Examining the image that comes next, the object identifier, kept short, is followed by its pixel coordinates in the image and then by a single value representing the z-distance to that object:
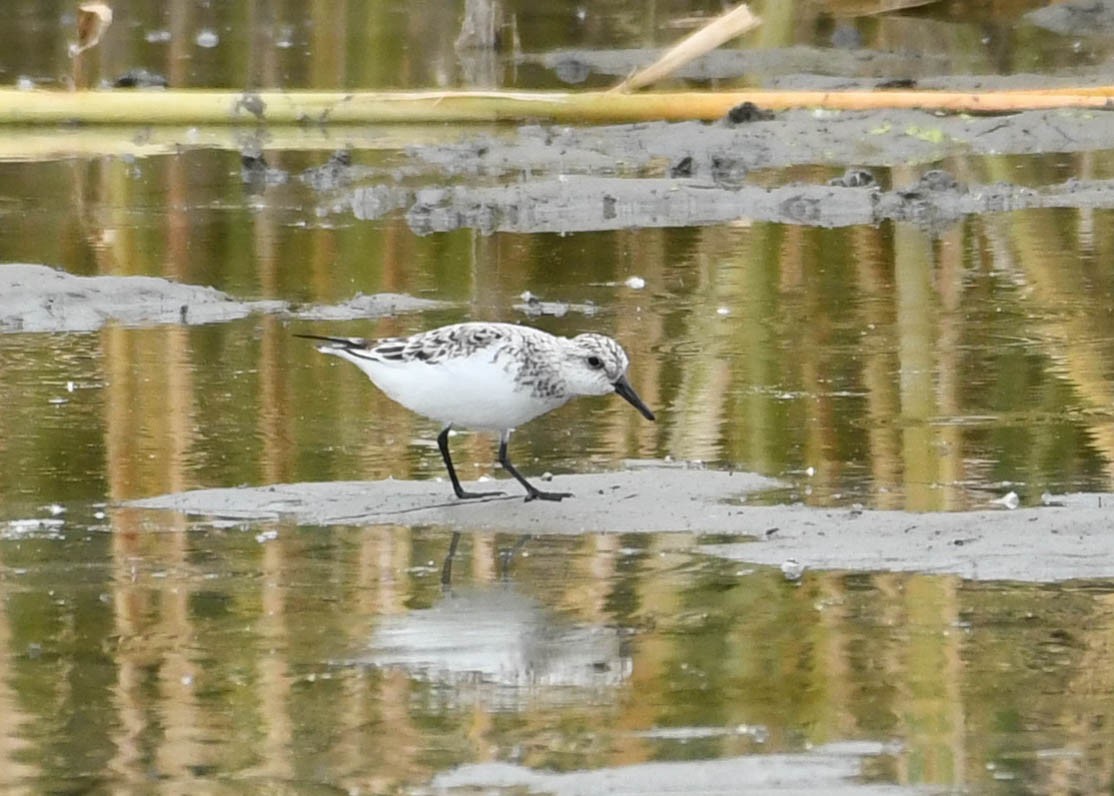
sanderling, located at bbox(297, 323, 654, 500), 14.39
